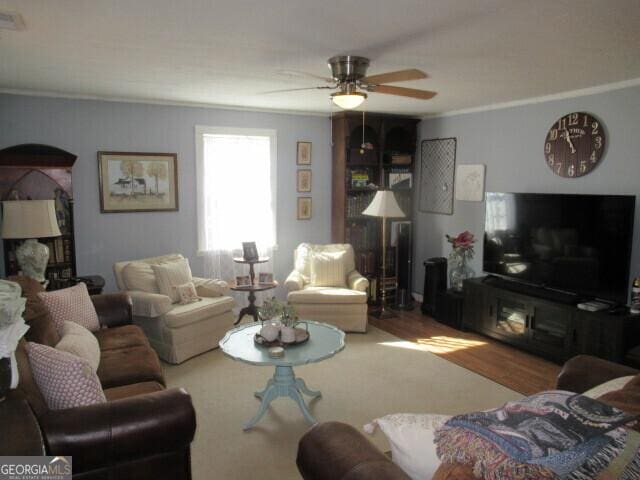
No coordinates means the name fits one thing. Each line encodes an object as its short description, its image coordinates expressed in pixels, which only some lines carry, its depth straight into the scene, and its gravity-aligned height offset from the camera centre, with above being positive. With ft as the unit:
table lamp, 12.07 -0.77
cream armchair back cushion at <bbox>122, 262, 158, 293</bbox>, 13.83 -2.35
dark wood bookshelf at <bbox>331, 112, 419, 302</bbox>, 18.53 +1.10
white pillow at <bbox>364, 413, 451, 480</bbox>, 4.28 -2.24
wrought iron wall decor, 18.29 +1.09
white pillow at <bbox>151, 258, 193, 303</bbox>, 13.91 -2.35
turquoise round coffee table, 9.64 -3.25
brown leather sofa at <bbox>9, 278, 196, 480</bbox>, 6.05 -3.12
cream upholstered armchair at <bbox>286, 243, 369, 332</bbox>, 15.55 -3.02
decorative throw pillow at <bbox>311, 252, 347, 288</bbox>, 16.61 -2.50
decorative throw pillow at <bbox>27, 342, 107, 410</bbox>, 6.53 -2.54
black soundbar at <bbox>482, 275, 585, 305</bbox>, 13.12 -2.66
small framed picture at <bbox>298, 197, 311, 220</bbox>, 18.72 -0.29
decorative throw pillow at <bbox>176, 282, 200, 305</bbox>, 14.02 -2.82
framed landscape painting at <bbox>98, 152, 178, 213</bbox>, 15.19 +0.61
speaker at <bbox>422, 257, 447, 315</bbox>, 17.42 -2.93
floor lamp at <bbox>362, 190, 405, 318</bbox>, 16.93 -0.21
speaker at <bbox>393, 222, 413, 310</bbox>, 19.07 -2.60
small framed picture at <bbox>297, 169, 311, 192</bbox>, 18.57 +0.83
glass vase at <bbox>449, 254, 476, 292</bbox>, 16.87 -2.58
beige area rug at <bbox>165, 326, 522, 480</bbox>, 8.87 -4.71
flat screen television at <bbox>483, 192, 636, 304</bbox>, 12.14 -1.11
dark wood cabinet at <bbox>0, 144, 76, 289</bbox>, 13.00 +0.31
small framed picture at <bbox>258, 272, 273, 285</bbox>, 16.07 -2.69
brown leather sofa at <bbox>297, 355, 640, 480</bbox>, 4.40 -2.55
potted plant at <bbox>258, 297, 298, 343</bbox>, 10.34 -2.74
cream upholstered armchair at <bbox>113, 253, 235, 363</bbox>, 13.01 -3.22
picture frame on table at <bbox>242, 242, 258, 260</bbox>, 16.14 -1.75
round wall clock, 13.03 +1.69
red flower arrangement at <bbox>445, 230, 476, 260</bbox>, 16.70 -1.51
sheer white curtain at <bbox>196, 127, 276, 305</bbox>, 16.88 +0.20
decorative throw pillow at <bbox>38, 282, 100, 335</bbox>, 10.11 -2.42
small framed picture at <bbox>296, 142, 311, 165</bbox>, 18.44 +1.87
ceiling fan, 9.22 +2.40
